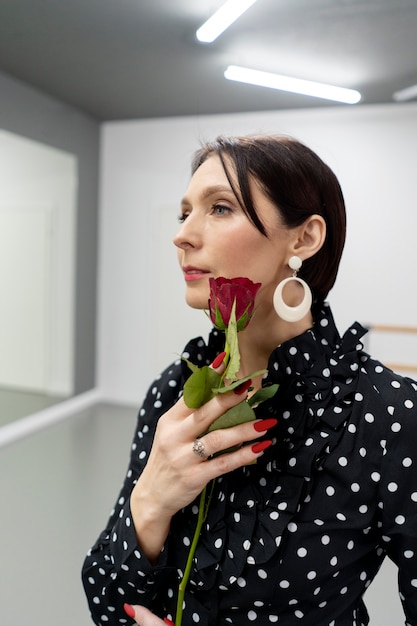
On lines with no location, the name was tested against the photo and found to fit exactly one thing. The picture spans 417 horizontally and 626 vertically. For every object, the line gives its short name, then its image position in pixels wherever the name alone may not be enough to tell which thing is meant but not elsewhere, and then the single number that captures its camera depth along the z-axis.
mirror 5.45
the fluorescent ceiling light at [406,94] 4.14
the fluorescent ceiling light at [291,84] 3.70
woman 0.75
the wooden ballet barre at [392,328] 4.67
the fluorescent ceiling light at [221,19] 2.56
